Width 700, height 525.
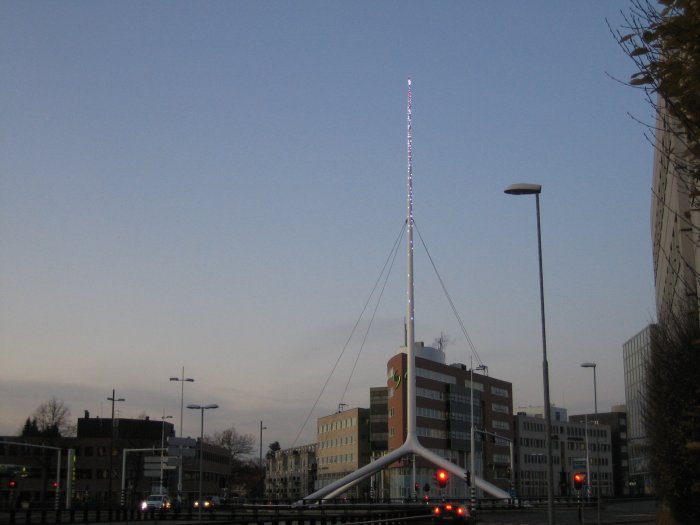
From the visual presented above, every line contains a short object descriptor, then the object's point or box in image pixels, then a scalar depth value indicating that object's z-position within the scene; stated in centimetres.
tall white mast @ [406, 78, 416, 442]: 8831
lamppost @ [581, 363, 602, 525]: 6550
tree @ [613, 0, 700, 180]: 1013
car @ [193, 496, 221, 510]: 6452
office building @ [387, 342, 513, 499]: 12081
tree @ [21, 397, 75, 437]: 11744
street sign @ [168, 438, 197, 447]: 4647
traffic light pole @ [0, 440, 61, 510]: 6694
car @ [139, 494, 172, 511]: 7109
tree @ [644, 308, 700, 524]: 2811
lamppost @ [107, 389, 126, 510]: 10256
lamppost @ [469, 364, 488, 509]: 8925
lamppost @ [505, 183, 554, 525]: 2923
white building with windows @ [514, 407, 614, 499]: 16288
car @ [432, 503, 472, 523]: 3962
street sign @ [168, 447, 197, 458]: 4569
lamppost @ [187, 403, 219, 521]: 6509
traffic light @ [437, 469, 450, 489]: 4578
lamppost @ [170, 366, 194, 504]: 7757
